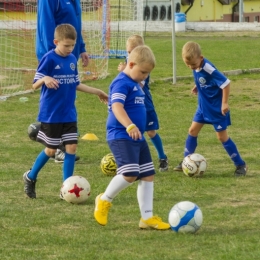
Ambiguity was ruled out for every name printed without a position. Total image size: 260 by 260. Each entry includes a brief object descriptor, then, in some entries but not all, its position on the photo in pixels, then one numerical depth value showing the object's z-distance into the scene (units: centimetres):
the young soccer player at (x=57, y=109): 1477
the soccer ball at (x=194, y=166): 1661
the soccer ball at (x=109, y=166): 1667
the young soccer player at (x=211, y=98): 1650
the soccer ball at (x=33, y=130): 1917
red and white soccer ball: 1418
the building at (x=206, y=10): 10075
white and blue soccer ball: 1221
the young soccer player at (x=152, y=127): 1725
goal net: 3534
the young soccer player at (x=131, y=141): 1241
